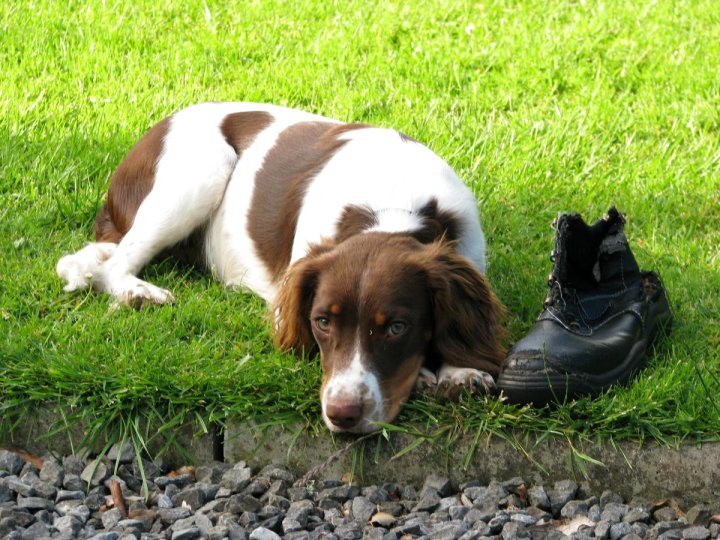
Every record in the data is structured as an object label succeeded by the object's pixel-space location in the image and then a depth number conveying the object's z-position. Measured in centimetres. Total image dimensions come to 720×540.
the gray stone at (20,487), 727
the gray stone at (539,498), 716
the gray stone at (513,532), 670
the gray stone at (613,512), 698
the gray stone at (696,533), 672
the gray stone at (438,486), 736
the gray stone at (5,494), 718
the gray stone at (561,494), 716
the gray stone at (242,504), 707
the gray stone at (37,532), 666
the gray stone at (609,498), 720
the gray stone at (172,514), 705
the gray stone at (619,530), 679
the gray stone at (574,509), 708
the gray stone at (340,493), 734
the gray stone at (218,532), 673
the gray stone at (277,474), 755
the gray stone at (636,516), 696
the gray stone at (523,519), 691
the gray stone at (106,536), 668
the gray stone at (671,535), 671
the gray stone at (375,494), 731
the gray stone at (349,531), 679
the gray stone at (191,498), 721
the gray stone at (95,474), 752
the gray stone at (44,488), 731
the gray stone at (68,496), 730
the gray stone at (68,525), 678
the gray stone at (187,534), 674
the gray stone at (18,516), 682
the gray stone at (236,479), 744
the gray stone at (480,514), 695
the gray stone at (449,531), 670
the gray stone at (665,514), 703
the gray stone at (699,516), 695
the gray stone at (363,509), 708
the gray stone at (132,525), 686
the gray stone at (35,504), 709
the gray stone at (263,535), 673
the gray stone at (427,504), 717
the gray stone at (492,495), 714
